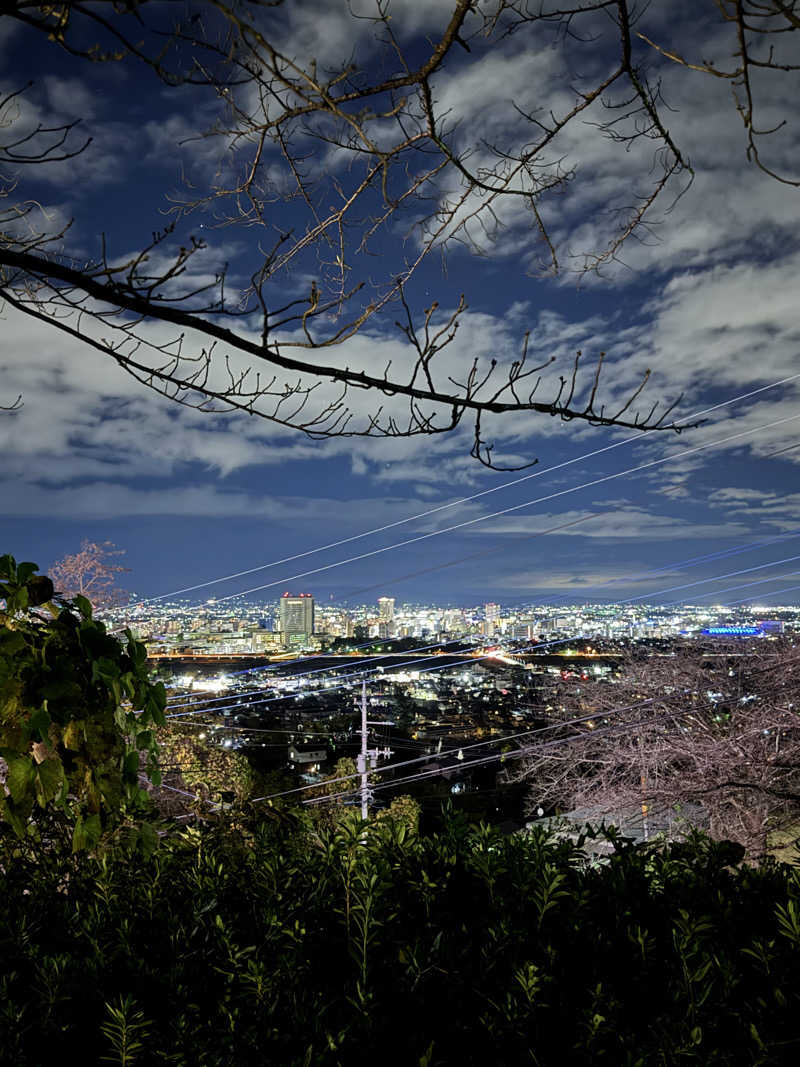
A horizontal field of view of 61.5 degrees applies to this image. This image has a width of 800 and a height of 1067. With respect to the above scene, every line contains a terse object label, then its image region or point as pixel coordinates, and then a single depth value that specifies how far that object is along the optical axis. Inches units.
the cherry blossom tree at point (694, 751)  369.1
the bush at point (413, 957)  40.7
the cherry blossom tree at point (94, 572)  505.0
